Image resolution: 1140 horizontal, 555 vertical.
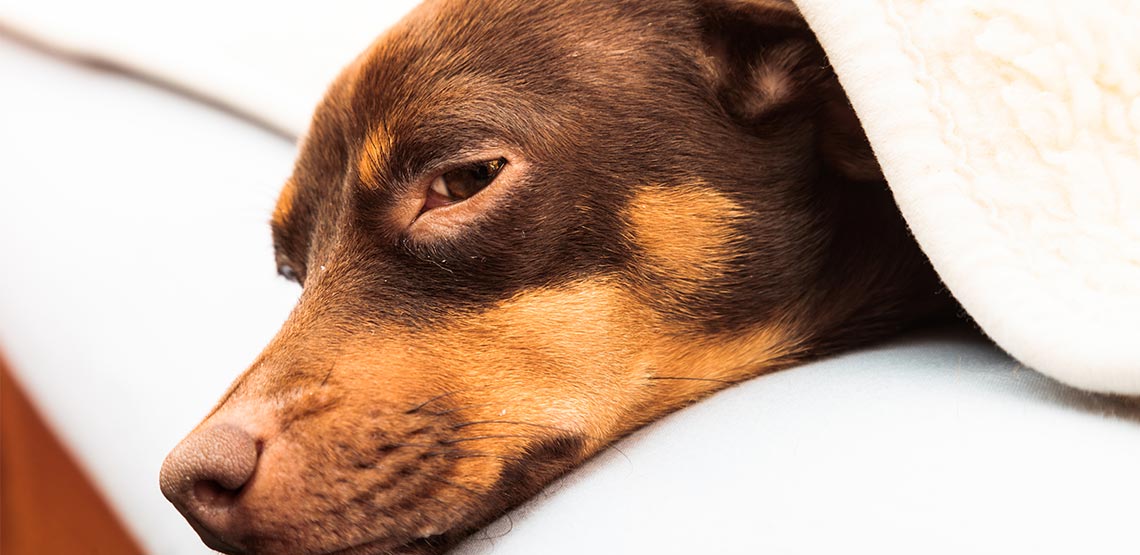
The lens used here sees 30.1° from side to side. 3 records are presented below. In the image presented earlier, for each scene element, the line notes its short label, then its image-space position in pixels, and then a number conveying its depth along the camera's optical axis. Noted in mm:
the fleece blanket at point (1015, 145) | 388
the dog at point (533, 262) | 396
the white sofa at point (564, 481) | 347
